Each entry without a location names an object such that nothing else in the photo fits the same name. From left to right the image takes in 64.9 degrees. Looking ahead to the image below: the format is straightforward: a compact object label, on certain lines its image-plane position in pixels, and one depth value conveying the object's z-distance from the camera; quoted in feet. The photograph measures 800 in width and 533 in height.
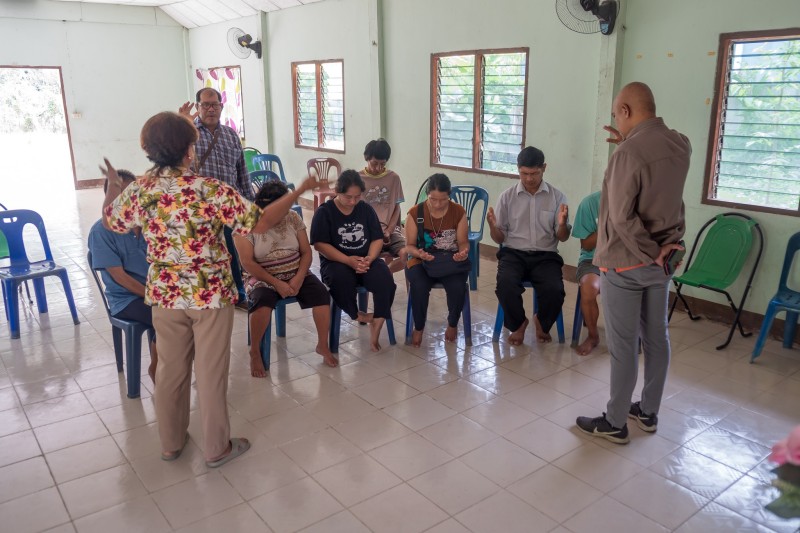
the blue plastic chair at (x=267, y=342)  11.76
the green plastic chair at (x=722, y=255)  13.04
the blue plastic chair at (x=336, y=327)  12.55
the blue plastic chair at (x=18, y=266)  13.51
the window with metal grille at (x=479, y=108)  17.95
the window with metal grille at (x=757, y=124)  12.51
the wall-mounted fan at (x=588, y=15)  14.34
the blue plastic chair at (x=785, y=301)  11.60
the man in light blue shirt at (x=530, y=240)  12.60
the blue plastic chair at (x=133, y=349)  10.56
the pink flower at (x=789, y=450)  4.42
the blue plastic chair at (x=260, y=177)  19.69
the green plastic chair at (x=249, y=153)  27.21
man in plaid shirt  13.33
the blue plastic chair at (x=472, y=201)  15.81
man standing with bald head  8.19
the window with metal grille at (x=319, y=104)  25.30
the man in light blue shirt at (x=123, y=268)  10.08
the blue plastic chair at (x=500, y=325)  13.12
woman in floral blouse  7.54
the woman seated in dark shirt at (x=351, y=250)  12.33
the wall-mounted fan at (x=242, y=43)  28.78
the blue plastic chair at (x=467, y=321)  12.98
